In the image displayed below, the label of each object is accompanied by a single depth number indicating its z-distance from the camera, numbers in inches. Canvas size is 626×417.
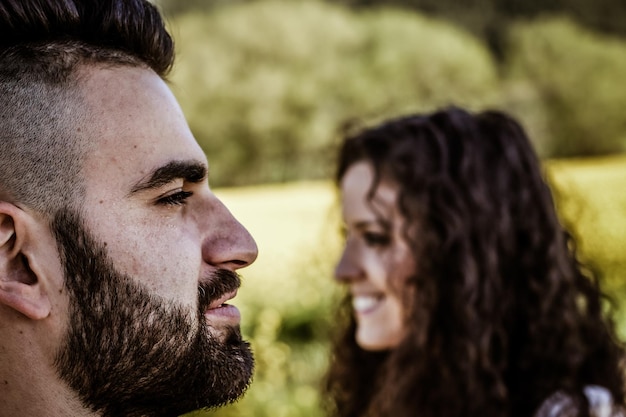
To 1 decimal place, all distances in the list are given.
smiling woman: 39.3
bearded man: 26.8
